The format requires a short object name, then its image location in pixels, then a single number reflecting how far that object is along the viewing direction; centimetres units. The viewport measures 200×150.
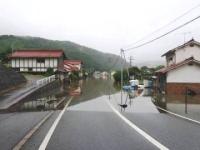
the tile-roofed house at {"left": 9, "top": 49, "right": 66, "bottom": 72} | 3104
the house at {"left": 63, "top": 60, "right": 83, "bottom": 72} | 4735
